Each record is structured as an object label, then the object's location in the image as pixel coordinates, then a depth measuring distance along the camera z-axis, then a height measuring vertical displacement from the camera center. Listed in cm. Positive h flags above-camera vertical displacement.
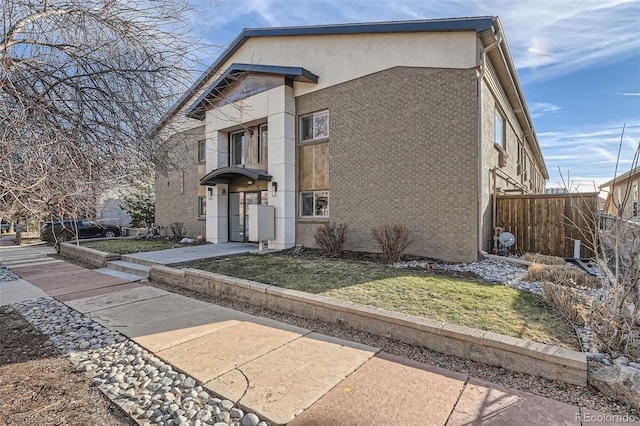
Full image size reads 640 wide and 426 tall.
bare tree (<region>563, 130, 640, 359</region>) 369 -95
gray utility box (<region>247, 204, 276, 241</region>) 1162 -38
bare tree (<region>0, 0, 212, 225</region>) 327 +148
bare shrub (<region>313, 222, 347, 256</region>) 1051 -88
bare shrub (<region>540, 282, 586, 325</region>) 452 -136
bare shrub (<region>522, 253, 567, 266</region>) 835 -126
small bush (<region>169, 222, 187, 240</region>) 1698 -96
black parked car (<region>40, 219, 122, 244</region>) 1720 -120
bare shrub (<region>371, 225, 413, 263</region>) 913 -86
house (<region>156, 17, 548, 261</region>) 898 +260
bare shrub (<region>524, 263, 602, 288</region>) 631 -132
